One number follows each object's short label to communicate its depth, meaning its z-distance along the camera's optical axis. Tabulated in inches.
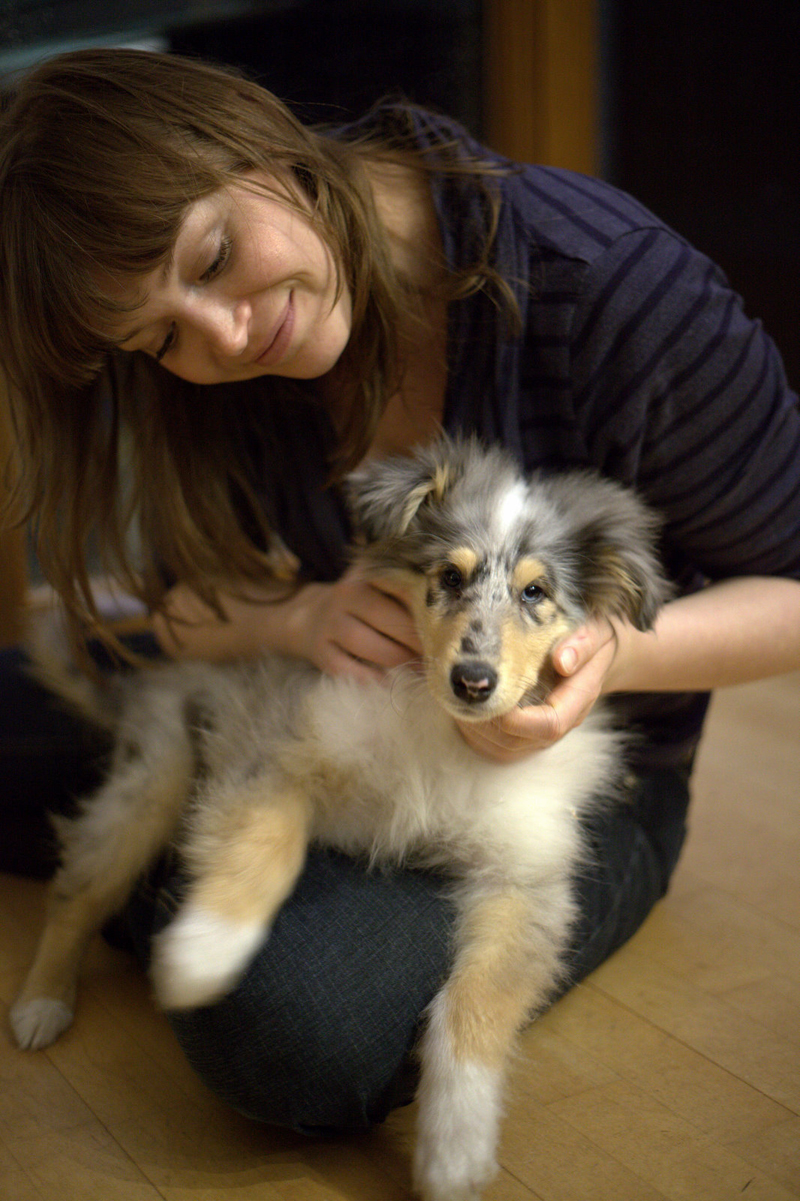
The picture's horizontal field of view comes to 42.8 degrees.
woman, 53.5
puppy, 52.0
